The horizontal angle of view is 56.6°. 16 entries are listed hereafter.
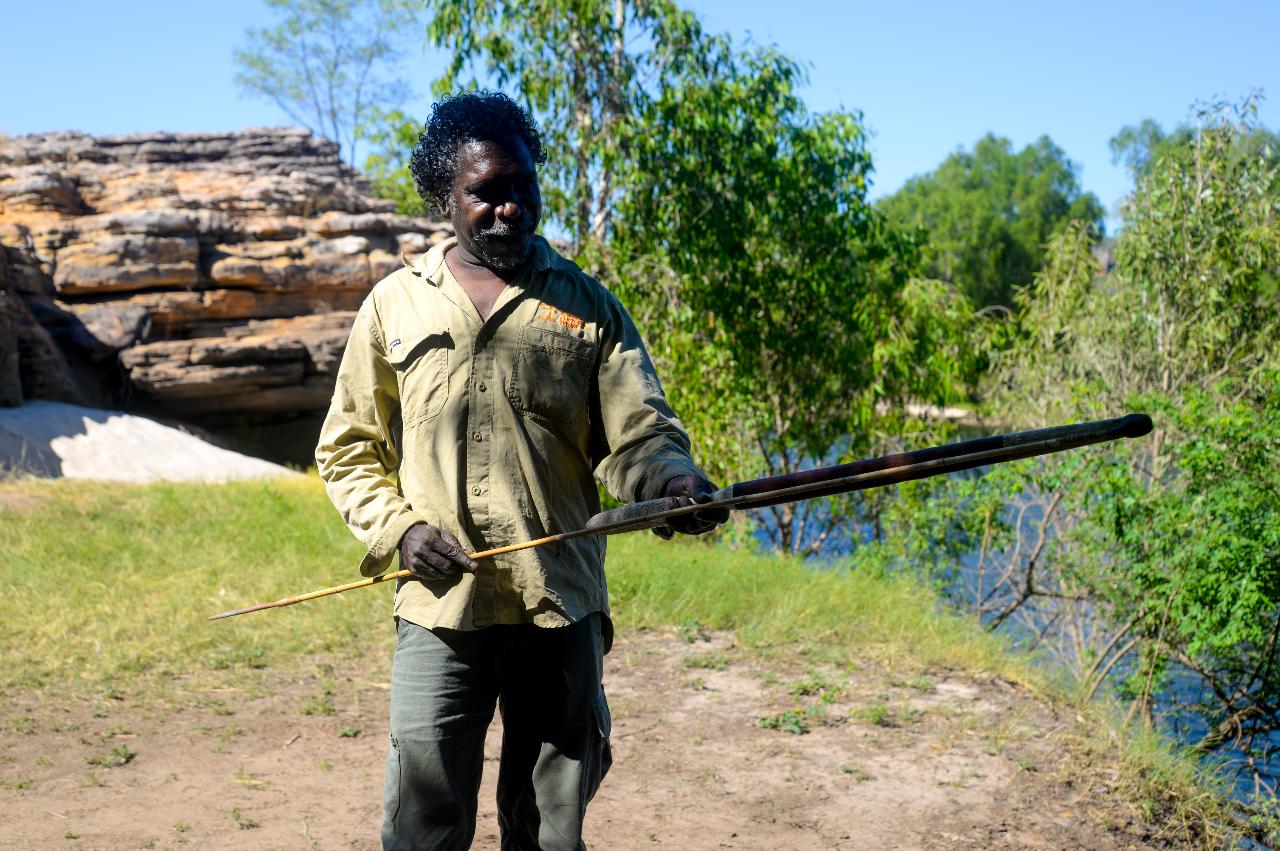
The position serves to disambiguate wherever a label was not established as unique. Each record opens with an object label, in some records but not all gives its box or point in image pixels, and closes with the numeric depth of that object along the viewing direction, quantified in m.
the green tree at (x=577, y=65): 11.00
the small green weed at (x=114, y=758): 4.55
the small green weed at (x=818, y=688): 5.17
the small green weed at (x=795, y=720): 4.85
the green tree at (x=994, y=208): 45.41
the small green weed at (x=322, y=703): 5.14
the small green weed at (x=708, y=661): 5.62
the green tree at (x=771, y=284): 11.05
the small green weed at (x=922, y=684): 5.26
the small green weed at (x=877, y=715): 4.88
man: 2.44
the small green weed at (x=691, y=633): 6.05
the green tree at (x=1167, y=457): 6.98
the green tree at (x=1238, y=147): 10.91
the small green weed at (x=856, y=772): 4.38
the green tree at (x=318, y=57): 39.94
